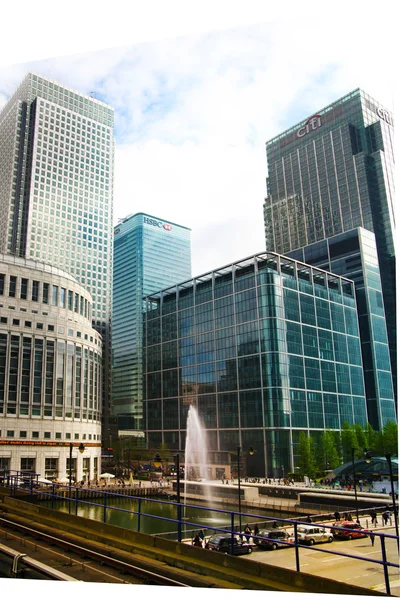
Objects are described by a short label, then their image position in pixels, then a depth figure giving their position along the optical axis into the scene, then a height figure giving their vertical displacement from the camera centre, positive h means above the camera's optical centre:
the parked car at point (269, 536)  28.22 -6.55
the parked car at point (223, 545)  26.77 -6.29
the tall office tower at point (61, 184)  138.00 +71.74
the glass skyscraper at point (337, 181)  147.50 +79.40
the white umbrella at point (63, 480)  63.25 -5.97
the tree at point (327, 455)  80.94 -5.08
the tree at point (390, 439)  85.72 -3.05
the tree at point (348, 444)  87.56 -3.65
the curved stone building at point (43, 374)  64.04 +8.15
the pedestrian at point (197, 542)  26.09 -5.90
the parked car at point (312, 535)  29.14 -6.57
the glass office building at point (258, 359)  88.75 +13.42
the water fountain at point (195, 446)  93.50 -3.50
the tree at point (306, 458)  72.88 -4.93
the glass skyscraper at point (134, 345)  194.00 +33.74
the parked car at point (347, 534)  31.36 -6.95
